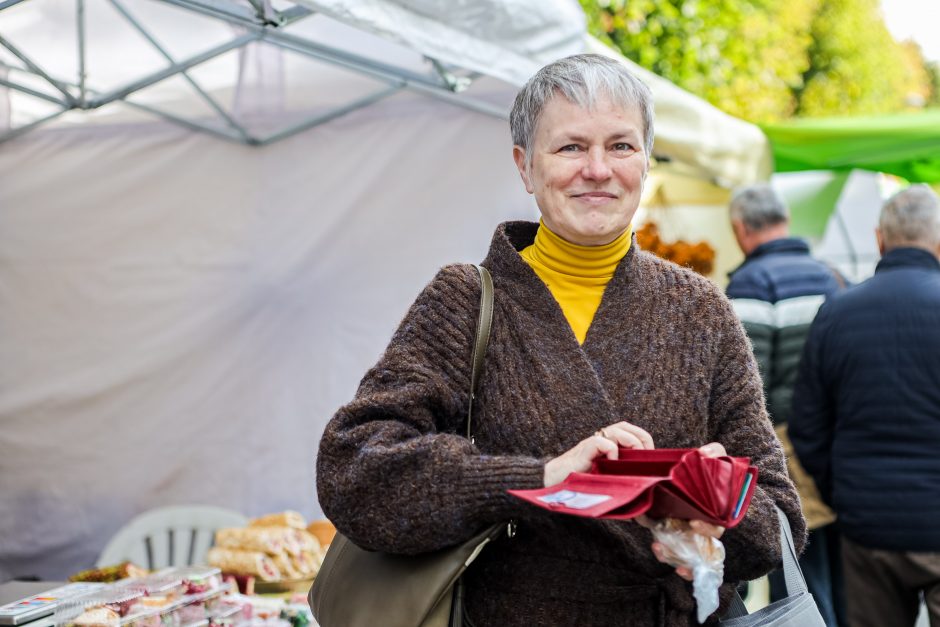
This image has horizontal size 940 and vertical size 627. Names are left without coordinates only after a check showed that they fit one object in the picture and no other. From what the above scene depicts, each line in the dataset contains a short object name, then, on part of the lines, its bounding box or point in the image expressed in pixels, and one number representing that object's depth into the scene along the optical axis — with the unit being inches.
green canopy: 237.9
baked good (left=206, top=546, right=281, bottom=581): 150.1
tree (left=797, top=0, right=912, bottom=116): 695.8
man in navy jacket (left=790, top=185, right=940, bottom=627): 144.6
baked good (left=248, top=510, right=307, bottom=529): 167.5
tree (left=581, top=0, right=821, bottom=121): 397.1
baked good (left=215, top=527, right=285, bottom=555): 154.4
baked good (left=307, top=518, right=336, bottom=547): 165.3
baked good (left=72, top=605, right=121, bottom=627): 106.9
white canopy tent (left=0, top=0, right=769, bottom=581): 181.0
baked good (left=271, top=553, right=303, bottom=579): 153.3
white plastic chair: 179.2
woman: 62.1
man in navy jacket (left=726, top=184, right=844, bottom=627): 181.5
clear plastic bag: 56.4
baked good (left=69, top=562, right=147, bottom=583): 146.9
